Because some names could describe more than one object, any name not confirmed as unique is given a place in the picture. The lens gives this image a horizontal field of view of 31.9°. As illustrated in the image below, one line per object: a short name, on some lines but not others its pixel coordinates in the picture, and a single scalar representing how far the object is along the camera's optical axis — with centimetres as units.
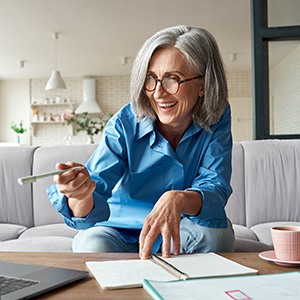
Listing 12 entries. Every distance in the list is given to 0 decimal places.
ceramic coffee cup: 113
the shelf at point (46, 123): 1196
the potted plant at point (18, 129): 1116
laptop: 88
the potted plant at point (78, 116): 1089
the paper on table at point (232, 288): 85
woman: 148
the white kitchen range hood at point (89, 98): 1166
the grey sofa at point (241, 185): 283
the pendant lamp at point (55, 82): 781
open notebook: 99
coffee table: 91
